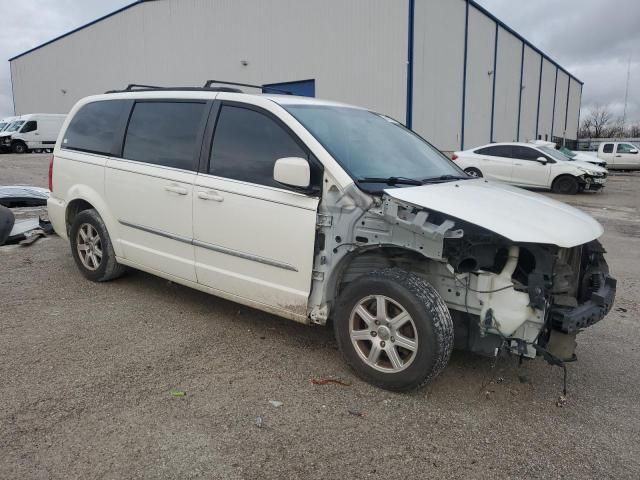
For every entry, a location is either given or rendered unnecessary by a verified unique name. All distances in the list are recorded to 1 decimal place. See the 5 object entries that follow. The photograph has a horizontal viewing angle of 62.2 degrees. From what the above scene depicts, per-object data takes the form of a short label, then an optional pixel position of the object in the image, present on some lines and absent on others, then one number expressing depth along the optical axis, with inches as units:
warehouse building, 829.2
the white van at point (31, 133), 1179.9
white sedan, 629.9
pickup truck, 1105.1
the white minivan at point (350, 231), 121.2
